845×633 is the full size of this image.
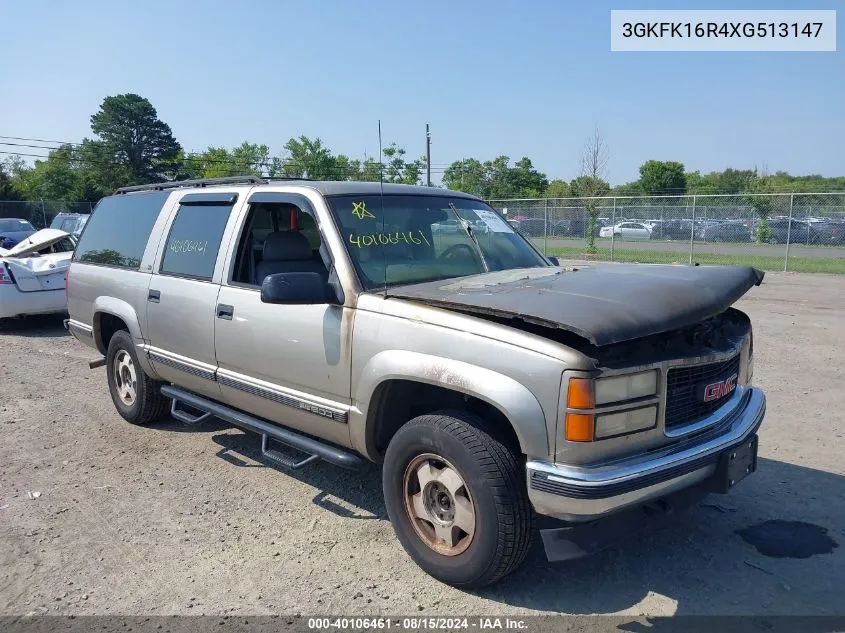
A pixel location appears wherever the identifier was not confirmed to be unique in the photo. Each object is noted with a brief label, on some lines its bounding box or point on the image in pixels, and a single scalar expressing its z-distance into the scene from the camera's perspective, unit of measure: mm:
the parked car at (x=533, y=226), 26703
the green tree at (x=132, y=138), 62344
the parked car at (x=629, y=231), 26516
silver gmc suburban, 2840
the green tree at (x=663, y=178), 72062
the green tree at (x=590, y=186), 35688
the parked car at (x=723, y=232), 24266
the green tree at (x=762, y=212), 22953
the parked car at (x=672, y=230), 26188
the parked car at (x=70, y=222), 21125
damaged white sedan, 9977
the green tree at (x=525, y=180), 58000
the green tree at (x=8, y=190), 50281
